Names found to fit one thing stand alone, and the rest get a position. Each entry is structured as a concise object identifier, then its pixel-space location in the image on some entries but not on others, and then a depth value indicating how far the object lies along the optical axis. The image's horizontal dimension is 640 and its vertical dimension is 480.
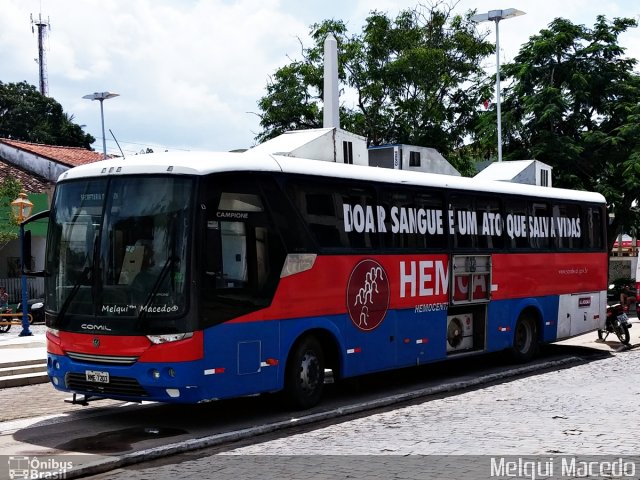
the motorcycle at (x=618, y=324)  19.86
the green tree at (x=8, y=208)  34.36
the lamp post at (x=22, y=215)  23.27
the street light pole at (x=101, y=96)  33.28
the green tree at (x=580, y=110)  34.00
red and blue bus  9.78
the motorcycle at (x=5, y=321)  28.60
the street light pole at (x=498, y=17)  30.53
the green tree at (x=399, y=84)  36.97
